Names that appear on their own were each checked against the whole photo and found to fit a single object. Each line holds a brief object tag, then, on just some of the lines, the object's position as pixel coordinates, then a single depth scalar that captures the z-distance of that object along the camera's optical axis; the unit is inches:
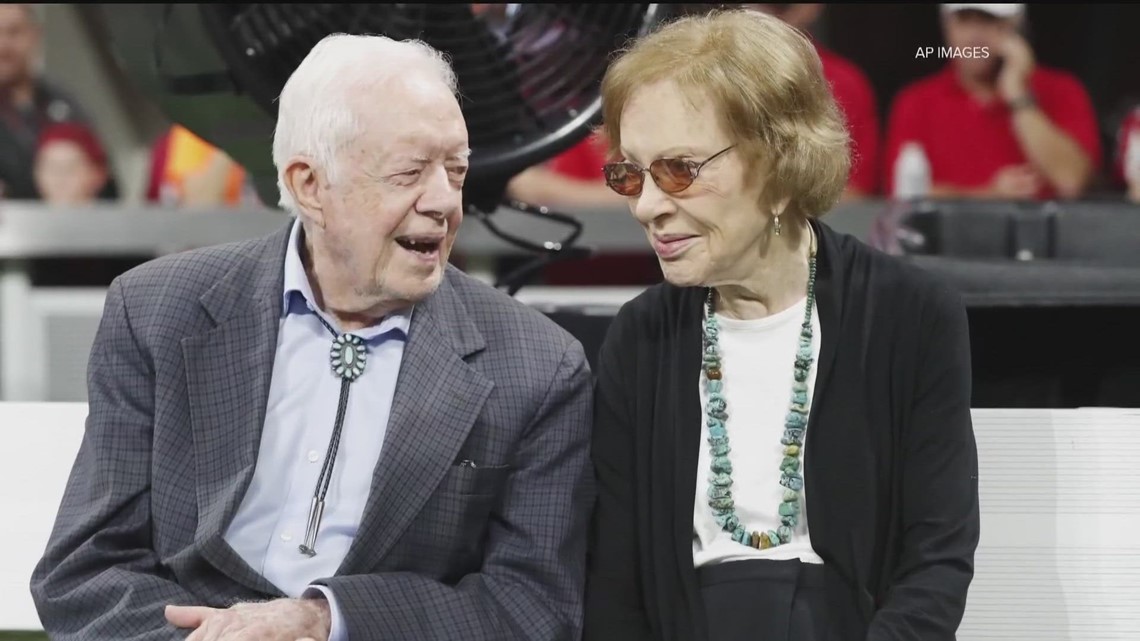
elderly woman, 132.4
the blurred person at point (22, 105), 415.5
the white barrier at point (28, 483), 151.6
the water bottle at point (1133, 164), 338.0
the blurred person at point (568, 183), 357.4
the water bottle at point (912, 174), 350.3
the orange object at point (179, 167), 385.1
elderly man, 130.8
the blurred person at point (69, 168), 409.7
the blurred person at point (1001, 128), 326.6
